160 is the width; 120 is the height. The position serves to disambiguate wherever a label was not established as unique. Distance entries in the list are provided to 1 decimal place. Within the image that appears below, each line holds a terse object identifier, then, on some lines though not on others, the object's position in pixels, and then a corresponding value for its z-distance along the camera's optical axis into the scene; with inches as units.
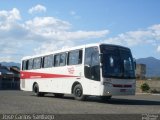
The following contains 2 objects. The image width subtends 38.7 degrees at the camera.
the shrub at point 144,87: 971.3
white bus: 468.9
